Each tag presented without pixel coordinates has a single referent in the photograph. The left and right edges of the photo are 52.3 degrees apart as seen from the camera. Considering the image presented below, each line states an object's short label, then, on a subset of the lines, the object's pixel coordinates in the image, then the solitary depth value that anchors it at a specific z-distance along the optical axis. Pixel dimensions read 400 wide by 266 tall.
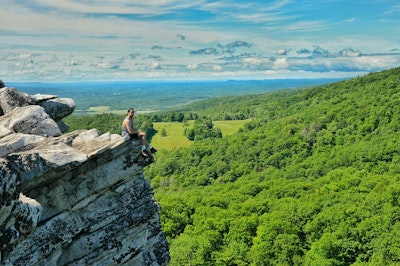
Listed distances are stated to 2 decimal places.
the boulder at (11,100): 20.12
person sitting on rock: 17.65
